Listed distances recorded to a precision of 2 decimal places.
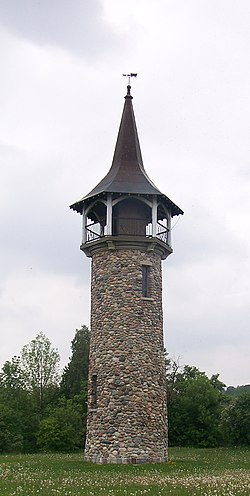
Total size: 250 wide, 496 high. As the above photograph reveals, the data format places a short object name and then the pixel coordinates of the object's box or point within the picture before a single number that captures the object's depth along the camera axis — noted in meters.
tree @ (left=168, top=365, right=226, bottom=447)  45.97
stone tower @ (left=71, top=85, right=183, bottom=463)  25.47
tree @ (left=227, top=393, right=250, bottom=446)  40.33
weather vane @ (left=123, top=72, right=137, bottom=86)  30.80
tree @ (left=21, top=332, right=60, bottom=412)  58.91
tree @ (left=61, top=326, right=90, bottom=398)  59.53
